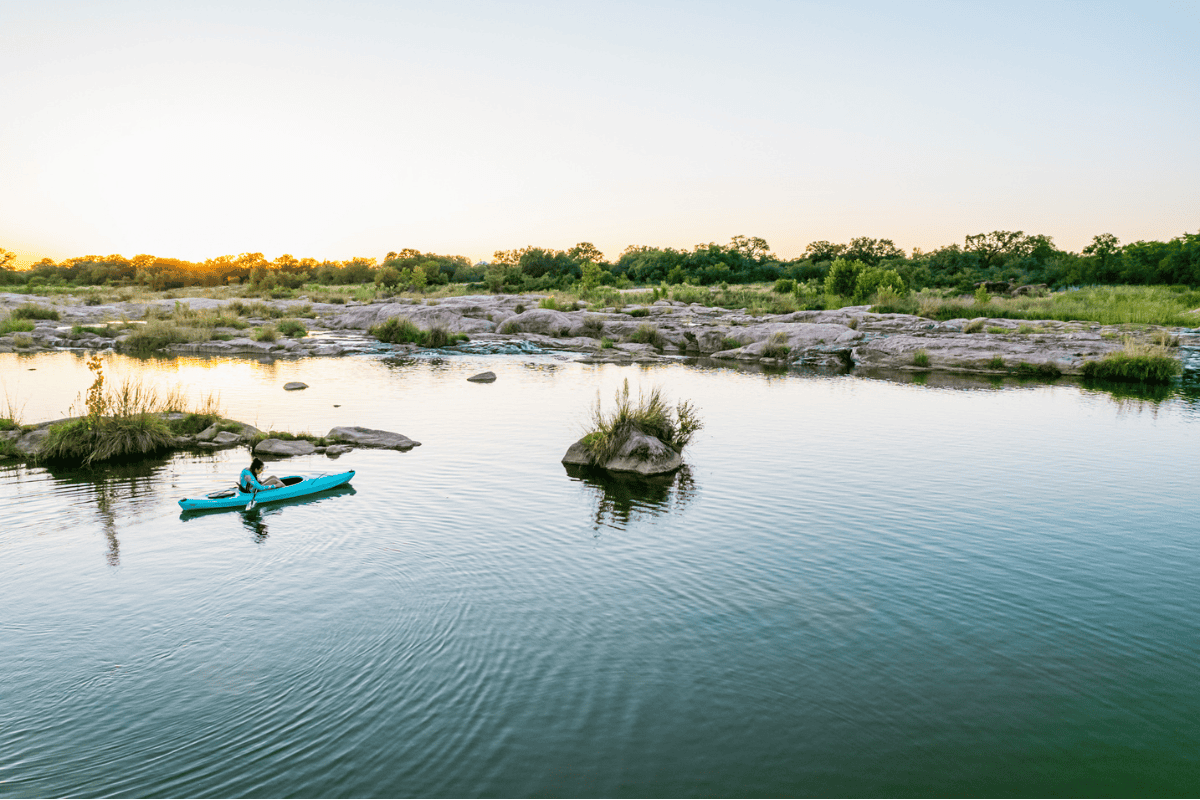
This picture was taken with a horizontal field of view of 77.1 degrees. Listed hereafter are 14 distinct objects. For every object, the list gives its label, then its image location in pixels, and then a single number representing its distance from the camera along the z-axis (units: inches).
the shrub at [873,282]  2001.7
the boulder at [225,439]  580.7
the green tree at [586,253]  4058.8
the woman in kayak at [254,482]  426.6
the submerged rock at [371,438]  577.9
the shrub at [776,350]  1373.0
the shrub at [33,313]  1584.6
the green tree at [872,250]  3897.6
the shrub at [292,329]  1486.2
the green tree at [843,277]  2095.2
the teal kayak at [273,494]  419.2
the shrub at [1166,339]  1210.1
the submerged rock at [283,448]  552.4
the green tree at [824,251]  3941.4
